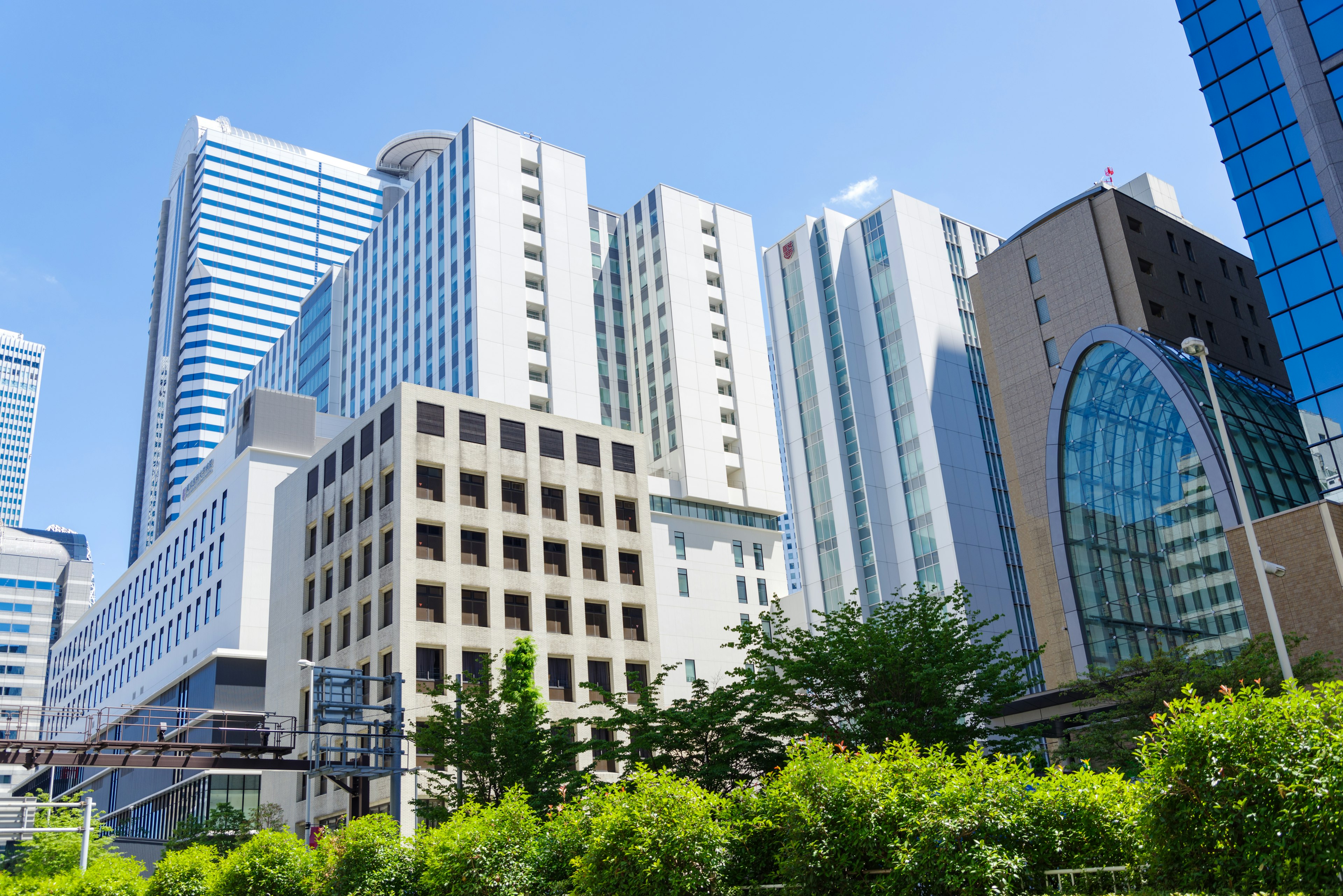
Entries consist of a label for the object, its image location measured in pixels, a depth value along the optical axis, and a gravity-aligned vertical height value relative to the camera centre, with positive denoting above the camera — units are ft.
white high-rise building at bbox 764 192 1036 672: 317.63 +119.29
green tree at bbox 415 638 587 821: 130.00 +12.57
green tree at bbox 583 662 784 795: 109.19 +9.85
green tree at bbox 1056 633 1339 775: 107.55 +10.80
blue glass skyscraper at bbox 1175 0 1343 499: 152.66 +86.56
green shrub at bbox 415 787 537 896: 75.05 +0.42
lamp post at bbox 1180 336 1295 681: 83.61 +19.50
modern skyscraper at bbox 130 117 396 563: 577.43 +310.04
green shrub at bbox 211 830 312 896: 97.14 +0.93
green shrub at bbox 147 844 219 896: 110.42 +1.27
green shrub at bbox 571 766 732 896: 63.00 +0.11
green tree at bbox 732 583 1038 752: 102.94 +13.41
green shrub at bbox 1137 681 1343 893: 38.45 -0.09
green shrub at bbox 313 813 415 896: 84.64 +0.57
